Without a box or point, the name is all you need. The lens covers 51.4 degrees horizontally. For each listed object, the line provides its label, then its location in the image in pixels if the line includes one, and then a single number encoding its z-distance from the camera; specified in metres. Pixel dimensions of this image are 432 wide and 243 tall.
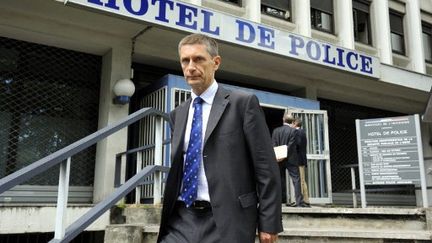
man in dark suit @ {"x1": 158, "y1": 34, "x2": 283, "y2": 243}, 2.14
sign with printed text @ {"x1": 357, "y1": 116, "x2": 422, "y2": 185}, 7.39
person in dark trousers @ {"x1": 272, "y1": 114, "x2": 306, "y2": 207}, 7.16
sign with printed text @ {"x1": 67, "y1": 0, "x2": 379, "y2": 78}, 7.00
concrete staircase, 4.30
